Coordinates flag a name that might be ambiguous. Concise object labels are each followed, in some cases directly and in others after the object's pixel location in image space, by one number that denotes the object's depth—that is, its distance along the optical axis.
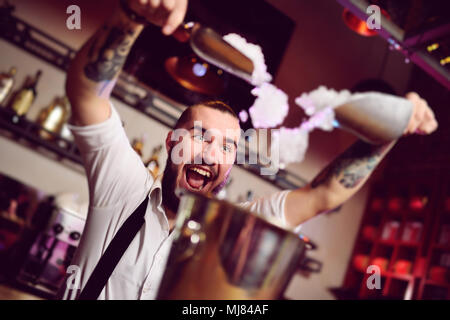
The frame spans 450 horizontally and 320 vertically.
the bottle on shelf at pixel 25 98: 2.45
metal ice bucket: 0.45
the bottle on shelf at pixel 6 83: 2.37
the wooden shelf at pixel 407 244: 3.29
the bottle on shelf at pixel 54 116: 2.49
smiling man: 0.64
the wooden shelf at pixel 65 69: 2.47
